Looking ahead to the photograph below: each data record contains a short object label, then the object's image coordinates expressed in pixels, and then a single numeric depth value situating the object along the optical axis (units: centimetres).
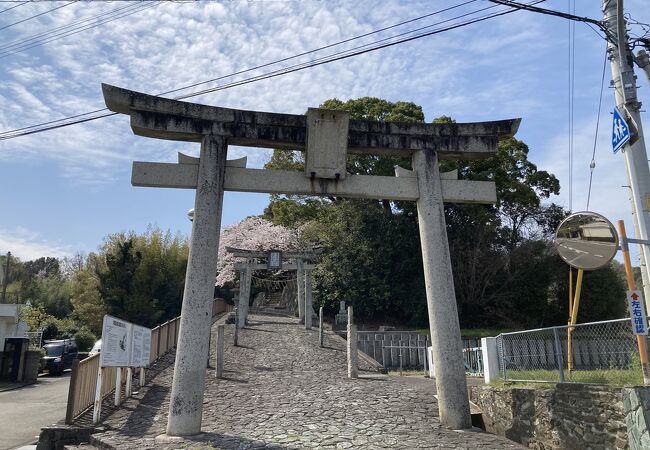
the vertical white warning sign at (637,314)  573
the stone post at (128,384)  1145
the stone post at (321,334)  1953
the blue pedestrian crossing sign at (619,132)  780
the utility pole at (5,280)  3347
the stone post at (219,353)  1379
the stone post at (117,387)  1065
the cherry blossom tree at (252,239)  3344
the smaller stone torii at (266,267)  2380
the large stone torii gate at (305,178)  874
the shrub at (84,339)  3218
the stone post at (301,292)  2606
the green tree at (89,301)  3456
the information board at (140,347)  1116
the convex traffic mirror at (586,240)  636
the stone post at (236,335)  1899
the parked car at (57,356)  2539
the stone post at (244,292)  2362
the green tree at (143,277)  3092
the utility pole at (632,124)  758
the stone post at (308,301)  2361
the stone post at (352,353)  1403
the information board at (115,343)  921
